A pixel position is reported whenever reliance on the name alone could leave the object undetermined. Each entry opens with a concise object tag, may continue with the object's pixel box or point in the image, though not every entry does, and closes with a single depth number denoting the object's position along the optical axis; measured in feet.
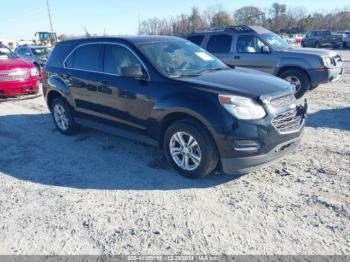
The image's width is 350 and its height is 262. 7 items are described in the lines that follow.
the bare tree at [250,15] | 279.90
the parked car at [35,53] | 55.57
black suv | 12.75
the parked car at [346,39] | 99.28
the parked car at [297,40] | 134.61
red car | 31.71
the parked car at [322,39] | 101.08
